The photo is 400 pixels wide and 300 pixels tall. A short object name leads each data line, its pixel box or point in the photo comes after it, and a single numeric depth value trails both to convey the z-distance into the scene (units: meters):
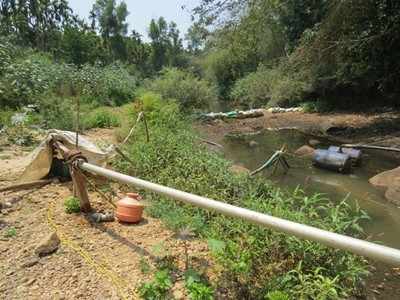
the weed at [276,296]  2.30
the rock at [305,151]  9.42
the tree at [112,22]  40.19
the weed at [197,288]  2.30
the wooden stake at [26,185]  4.08
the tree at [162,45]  47.69
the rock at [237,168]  6.67
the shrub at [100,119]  9.42
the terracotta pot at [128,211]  3.46
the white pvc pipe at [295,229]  1.52
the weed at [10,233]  3.19
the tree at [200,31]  13.05
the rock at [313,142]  11.19
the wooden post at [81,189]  3.46
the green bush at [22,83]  8.49
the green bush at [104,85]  12.77
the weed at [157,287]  2.35
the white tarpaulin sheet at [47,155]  4.28
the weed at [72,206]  3.57
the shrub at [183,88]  15.03
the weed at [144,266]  2.65
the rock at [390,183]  6.16
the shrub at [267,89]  17.83
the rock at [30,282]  2.54
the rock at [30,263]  2.74
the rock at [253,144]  11.09
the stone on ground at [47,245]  2.87
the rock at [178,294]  2.40
